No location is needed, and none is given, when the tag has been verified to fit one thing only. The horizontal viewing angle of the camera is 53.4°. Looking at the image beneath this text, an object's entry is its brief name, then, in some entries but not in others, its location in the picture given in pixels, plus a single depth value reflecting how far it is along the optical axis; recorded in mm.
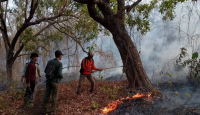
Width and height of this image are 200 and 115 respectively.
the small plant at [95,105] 6381
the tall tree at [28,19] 10117
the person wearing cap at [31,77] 6629
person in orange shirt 7484
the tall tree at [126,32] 7121
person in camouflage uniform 5871
